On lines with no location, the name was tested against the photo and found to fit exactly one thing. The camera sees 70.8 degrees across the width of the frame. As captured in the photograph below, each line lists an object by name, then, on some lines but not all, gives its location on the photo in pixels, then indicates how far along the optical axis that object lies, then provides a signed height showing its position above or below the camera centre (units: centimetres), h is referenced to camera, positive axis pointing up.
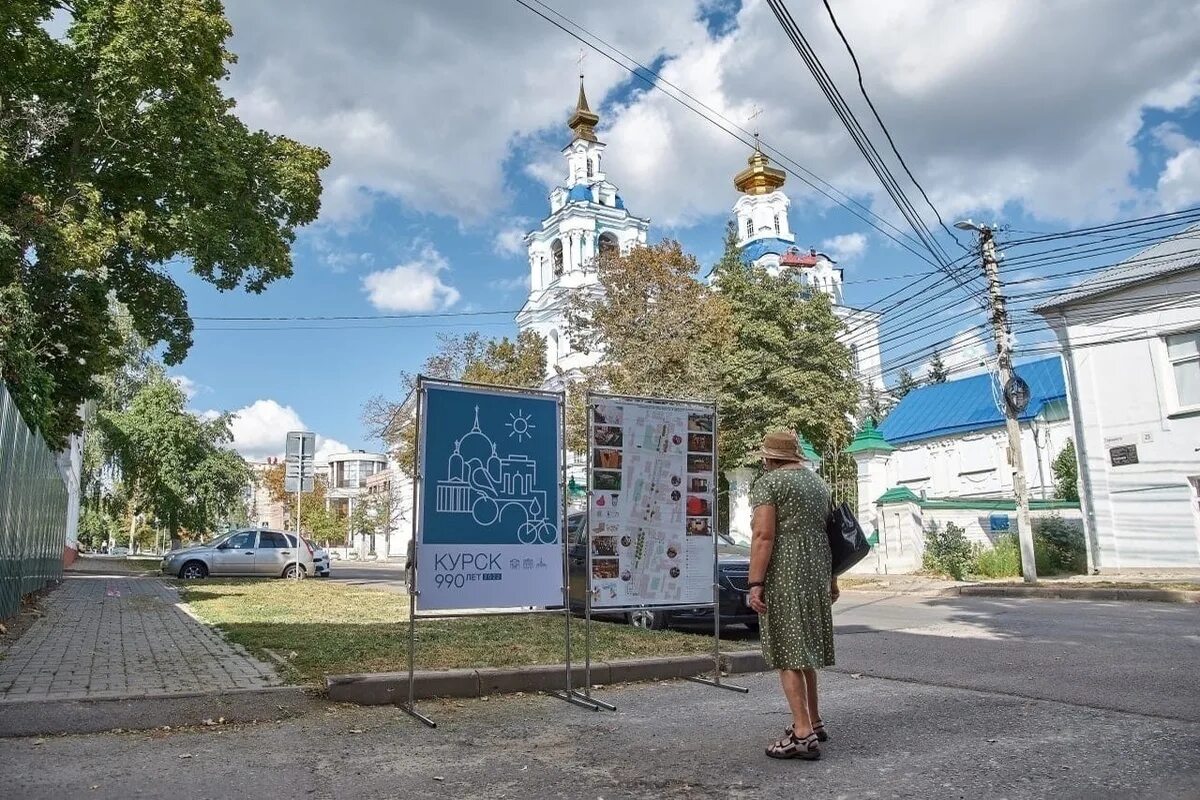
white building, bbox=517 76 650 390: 5659 +2126
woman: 457 -25
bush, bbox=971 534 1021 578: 2073 -79
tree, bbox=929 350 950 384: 6782 +1313
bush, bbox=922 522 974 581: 2127 -58
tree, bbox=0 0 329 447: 1561 +787
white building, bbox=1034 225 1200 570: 2042 +313
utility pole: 1866 +405
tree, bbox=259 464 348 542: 7181 +285
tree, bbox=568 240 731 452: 2800 +694
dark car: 1039 -70
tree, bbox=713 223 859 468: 3412 +684
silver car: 2392 -36
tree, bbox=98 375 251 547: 3612 +378
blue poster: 581 +28
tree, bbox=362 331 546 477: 3988 +803
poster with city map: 650 +26
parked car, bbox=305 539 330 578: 2818 -66
